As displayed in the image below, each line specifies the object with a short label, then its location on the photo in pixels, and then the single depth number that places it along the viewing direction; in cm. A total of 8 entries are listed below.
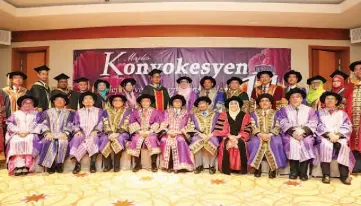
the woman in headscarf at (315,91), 489
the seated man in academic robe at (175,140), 421
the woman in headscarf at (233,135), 411
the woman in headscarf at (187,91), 554
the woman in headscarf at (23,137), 407
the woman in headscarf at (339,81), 476
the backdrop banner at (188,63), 630
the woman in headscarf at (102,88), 544
